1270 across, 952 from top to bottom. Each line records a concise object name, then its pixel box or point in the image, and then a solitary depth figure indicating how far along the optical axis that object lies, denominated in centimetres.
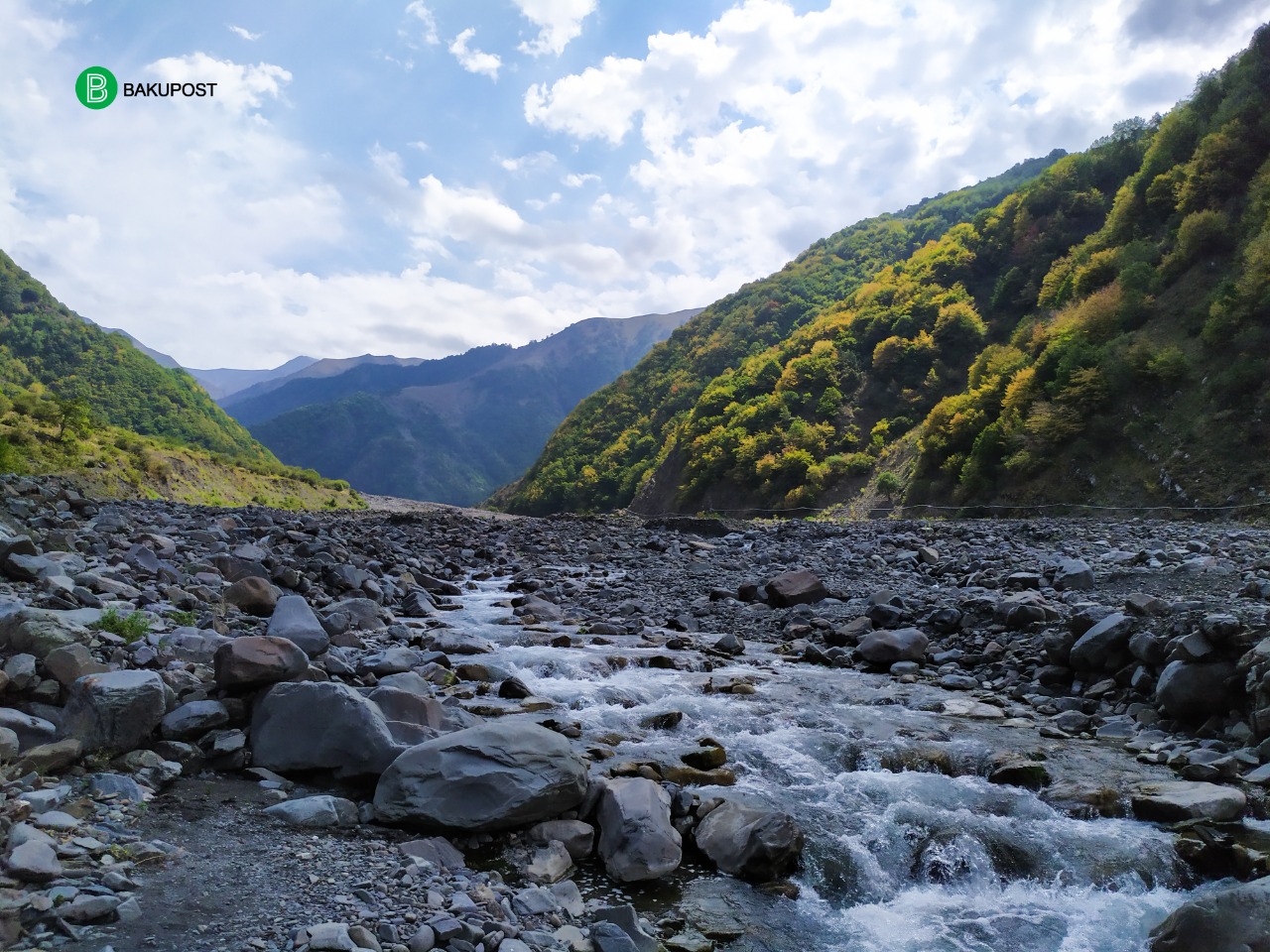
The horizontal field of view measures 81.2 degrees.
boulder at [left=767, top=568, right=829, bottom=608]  1392
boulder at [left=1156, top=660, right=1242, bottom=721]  733
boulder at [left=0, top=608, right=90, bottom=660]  552
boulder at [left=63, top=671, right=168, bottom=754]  515
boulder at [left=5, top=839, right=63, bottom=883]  356
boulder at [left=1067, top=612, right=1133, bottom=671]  874
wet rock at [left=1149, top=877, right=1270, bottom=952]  404
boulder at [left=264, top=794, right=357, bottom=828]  497
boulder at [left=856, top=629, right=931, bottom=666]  1034
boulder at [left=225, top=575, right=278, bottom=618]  939
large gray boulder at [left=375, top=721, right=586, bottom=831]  507
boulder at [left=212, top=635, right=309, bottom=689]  600
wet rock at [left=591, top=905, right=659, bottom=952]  413
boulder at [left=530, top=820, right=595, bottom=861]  516
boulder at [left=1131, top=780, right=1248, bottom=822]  569
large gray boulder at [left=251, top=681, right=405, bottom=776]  556
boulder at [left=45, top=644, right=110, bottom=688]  536
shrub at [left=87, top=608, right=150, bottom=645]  671
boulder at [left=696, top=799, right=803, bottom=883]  516
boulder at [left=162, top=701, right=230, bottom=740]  568
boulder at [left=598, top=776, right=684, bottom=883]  505
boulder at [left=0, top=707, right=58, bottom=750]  483
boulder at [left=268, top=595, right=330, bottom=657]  749
